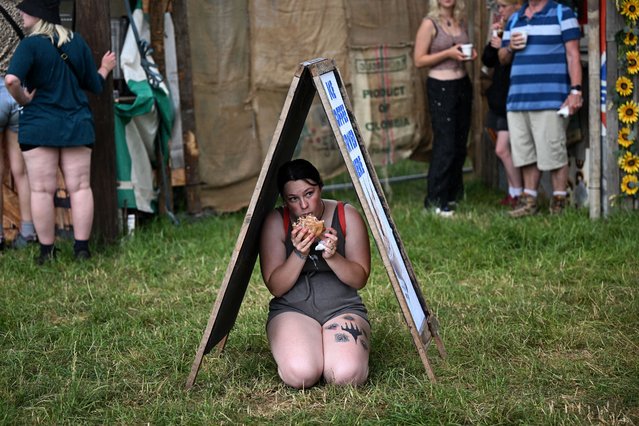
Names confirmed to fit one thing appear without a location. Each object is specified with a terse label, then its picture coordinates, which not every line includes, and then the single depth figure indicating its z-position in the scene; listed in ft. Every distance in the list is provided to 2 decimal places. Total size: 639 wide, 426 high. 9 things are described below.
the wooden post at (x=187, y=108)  29.17
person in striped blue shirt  26.96
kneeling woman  15.71
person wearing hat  23.00
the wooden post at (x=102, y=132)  26.03
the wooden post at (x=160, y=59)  28.58
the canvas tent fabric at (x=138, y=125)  27.68
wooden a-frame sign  15.16
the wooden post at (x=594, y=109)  26.11
